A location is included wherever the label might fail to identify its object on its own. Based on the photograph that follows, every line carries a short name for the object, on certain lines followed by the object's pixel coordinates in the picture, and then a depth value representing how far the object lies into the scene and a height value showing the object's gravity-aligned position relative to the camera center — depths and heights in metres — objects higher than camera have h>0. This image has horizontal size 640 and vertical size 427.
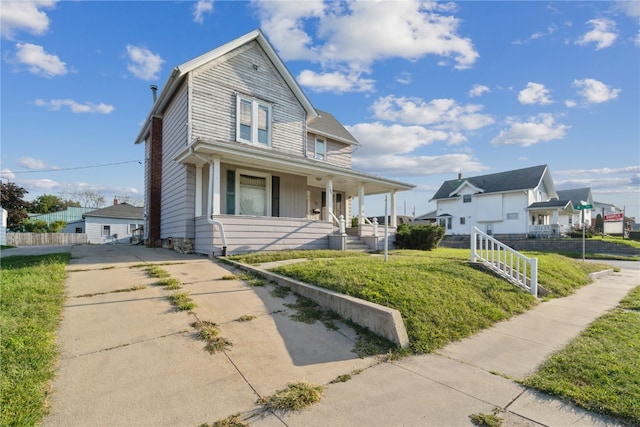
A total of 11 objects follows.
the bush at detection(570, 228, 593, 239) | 29.08 -1.29
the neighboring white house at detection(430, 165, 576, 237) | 31.48 +1.67
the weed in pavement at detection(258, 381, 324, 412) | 2.56 -1.52
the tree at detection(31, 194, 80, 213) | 45.06 +2.27
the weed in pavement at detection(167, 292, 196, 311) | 4.59 -1.26
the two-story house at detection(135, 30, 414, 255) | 10.09 +1.95
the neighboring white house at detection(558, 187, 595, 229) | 40.94 +3.43
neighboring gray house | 30.86 -0.54
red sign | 31.89 +0.36
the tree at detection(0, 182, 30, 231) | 28.59 +1.40
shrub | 14.05 -0.75
